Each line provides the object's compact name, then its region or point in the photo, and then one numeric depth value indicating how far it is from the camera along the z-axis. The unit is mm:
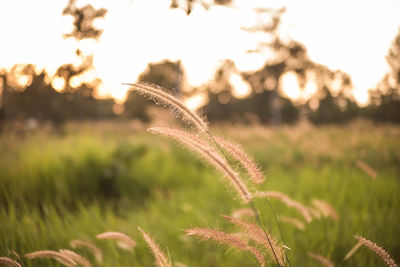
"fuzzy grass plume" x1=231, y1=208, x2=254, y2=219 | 1403
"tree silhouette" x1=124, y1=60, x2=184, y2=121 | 31197
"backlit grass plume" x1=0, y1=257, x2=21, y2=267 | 947
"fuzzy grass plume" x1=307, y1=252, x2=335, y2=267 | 1153
